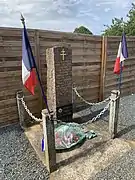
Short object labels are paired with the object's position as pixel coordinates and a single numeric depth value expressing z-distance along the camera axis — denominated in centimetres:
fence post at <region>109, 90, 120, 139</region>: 274
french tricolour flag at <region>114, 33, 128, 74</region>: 377
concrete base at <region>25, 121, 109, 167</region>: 240
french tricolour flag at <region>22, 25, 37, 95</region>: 201
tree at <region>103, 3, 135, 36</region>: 905
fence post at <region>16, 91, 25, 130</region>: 318
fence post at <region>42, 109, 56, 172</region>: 203
